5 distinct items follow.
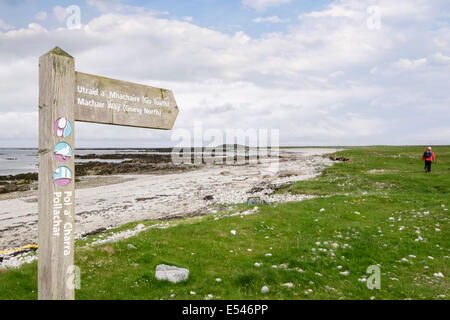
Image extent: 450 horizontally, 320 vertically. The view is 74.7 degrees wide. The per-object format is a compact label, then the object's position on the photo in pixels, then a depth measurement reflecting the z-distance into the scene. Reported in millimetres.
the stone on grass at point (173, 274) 8500
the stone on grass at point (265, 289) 7732
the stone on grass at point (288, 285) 7993
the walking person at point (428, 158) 35281
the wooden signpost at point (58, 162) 5258
